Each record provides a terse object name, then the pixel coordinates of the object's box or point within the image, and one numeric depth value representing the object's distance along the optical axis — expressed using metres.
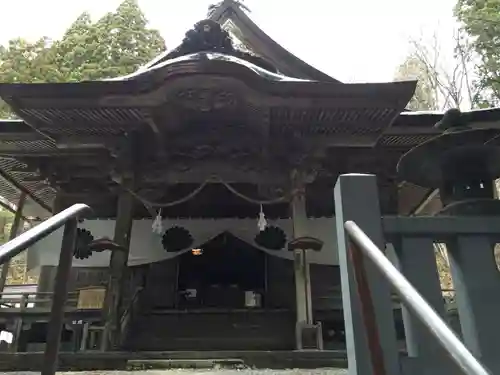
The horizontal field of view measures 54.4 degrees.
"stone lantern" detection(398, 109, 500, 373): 2.10
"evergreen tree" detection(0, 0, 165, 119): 19.83
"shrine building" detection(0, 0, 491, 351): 7.14
